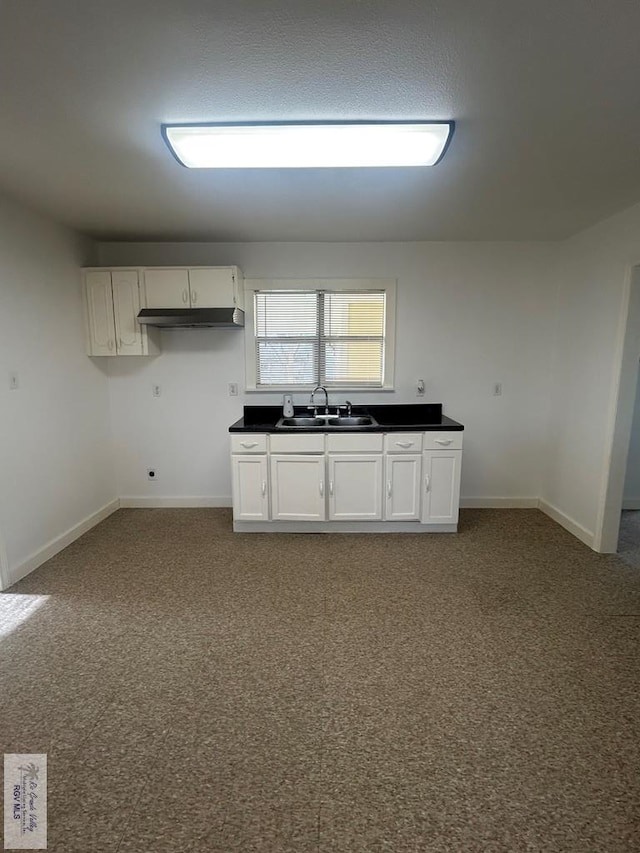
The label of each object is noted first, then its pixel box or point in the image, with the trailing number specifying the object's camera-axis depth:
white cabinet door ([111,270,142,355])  3.50
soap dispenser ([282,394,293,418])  3.75
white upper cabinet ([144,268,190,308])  3.46
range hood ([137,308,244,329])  3.40
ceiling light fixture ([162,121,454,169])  1.84
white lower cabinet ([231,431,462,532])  3.40
